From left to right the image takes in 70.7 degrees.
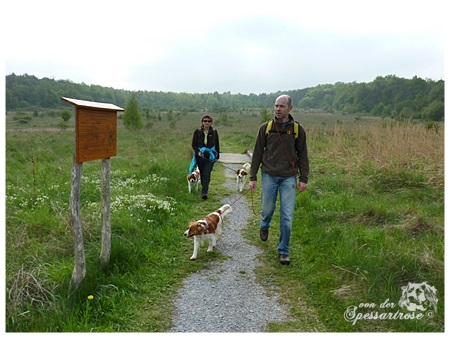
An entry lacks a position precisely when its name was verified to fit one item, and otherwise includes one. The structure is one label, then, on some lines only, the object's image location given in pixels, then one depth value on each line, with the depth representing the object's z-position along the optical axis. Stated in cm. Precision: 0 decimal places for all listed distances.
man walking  445
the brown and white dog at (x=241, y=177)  889
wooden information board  319
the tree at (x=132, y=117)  3300
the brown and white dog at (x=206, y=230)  470
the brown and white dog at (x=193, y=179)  824
